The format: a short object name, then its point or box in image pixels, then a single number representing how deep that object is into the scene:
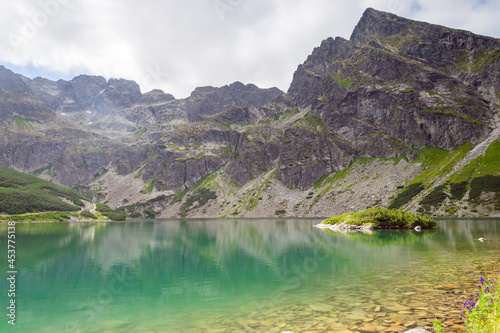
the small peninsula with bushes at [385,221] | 87.25
